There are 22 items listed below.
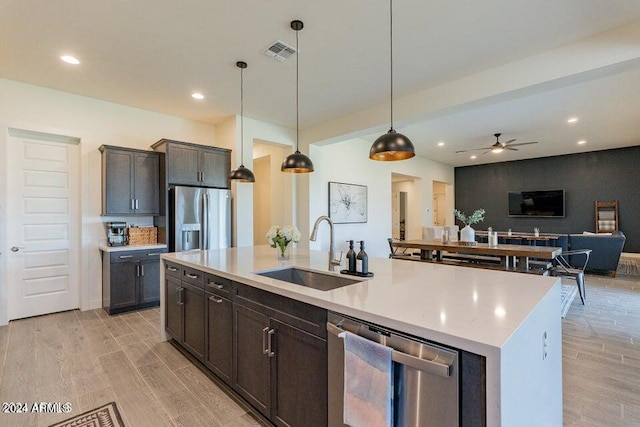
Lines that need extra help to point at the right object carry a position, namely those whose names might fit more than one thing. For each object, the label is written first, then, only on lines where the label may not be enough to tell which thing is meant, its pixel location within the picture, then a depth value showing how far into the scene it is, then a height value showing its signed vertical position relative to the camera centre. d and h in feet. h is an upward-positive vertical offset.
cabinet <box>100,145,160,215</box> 13.64 +1.64
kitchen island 3.29 -1.38
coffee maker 13.99 -0.82
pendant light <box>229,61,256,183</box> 11.21 +1.56
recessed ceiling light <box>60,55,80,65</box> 10.49 +5.55
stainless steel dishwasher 3.42 -1.99
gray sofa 19.79 -2.37
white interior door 12.59 -0.29
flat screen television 30.32 +1.03
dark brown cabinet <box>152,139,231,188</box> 14.57 +2.66
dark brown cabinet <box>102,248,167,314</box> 13.10 -2.86
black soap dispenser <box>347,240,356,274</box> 6.92 -1.05
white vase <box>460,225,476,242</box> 18.90 -1.34
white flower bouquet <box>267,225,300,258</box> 9.32 -0.66
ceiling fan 21.58 +4.86
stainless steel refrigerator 14.38 -0.13
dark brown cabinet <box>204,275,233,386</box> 7.18 -2.78
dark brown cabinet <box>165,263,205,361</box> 8.32 -2.77
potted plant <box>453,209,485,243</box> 18.92 -1.22
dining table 14.89 -1.99
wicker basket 14.58 -0.96
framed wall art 21.91 +0.91
